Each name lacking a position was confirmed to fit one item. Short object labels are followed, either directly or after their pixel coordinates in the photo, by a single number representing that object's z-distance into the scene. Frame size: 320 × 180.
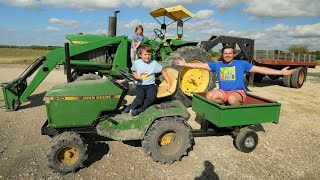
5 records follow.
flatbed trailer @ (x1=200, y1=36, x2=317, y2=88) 8.84
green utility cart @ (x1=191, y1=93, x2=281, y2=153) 3.88
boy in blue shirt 4.05
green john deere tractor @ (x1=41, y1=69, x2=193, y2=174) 3.52
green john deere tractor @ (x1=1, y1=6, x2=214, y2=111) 5.97
